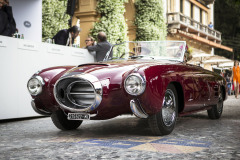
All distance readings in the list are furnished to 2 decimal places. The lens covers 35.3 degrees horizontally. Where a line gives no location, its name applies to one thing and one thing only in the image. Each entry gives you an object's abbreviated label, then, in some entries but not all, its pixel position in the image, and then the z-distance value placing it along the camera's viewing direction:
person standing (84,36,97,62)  10.05
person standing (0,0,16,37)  8.59
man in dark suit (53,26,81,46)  10.13
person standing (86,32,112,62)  9.10
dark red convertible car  4.70
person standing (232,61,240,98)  17.19
